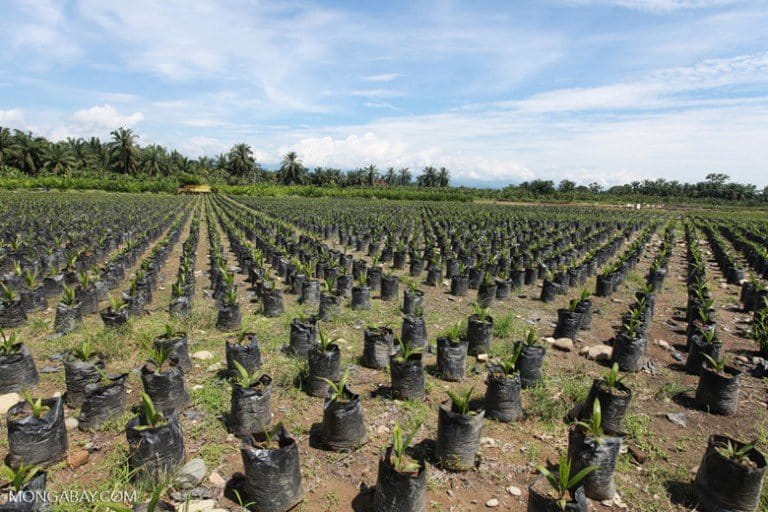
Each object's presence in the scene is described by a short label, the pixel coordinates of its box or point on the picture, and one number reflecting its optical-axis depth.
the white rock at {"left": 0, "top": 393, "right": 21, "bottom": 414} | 4.44
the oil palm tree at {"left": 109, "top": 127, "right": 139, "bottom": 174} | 61.34
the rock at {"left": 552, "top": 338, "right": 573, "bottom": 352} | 6.52
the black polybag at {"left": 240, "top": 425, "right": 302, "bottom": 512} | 3.16
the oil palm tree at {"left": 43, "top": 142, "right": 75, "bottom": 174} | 54.91
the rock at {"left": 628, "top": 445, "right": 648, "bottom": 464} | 4.01
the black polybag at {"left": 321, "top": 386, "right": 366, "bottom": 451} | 3.91
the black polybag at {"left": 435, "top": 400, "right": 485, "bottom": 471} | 3.68
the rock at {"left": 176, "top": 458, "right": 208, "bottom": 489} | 3.46
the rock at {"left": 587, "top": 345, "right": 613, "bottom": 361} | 6.22
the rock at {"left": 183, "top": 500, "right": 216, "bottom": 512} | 3.14
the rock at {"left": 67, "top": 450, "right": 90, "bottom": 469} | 3.63
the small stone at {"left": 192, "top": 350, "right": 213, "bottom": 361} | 5.82
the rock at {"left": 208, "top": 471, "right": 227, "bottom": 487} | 3.53
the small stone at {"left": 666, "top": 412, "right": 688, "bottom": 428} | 4.64
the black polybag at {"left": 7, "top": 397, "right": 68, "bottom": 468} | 3.48
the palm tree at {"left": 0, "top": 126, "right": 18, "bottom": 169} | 52.40
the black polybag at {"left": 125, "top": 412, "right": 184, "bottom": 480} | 3.38
